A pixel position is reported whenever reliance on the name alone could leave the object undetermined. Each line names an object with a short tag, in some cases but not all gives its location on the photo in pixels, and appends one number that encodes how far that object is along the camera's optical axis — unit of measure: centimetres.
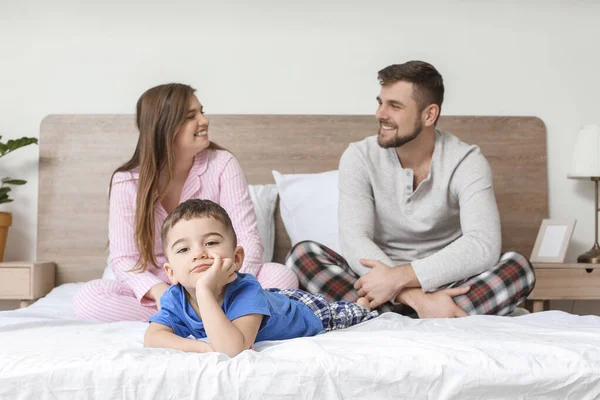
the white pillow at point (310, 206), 261
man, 191
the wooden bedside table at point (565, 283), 262
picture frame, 281
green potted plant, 278
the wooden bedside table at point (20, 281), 260
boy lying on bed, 117
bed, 106
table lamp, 282
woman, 186
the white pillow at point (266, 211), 273
